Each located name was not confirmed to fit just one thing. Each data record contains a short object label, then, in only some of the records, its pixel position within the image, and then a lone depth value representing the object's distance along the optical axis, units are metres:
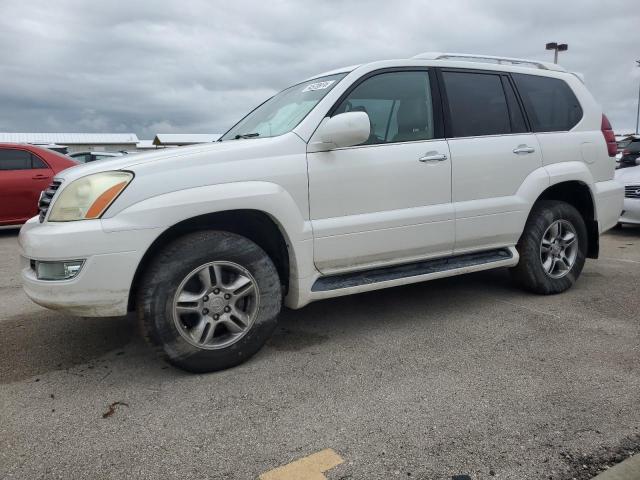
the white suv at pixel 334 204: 2.75
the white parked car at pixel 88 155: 15.39
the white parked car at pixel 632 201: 7.24
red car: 8.11
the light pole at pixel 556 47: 23.67
